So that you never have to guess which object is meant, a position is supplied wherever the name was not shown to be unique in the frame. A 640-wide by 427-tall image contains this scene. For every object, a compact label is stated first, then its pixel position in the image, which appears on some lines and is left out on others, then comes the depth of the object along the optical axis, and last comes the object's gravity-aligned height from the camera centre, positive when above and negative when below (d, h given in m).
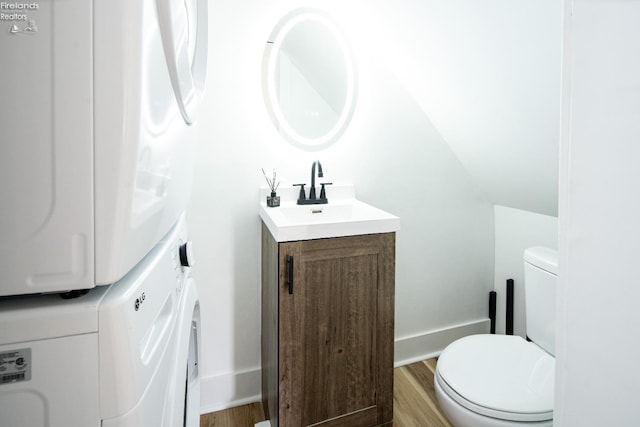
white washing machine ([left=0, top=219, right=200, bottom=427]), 0.36 -0.18
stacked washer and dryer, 0.36 +0.00
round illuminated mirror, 1.68 +0.67
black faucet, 1.72 +0.06
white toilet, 1.10 -0.63
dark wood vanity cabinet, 1.31 -0.52
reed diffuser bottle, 1.64 +0.06
